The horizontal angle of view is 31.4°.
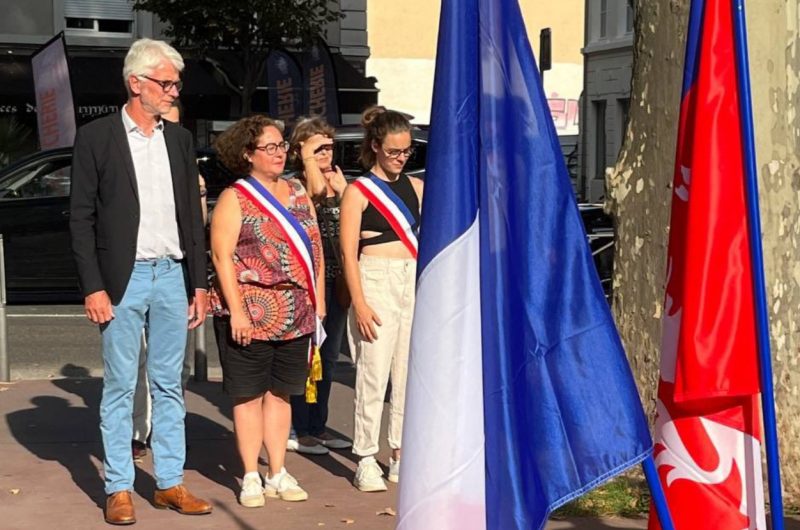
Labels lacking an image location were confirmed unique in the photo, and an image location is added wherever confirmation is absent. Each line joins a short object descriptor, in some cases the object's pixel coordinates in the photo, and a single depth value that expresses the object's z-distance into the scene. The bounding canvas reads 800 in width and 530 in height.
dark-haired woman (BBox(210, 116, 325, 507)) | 6.05
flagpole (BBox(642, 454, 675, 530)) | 3.62
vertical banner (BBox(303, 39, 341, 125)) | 23.94
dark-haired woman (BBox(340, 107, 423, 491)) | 6.33
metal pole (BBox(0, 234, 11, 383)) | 9.37
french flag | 3.48
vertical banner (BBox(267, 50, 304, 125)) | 24.50
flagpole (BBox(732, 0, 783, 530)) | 3.88
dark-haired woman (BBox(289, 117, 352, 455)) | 6.98
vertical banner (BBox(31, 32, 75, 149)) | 18.69
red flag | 3.99
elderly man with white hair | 5.71
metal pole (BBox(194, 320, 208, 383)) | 9.51
